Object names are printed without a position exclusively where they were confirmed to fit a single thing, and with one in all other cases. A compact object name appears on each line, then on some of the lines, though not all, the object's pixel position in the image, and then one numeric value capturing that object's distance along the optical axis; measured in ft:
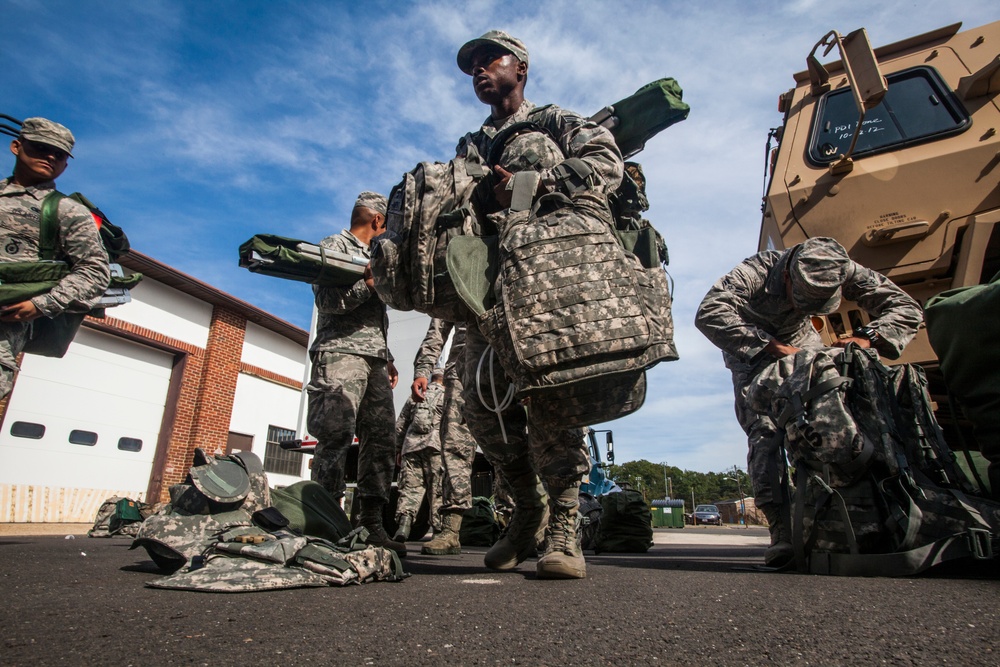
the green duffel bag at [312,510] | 8.25
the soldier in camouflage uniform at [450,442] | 13.14
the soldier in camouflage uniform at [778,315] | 9.62
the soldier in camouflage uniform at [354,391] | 10.57
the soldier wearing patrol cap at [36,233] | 10.06
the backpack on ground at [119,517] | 18.15
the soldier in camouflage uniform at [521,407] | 7.30
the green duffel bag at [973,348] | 6.57
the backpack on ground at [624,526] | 14.49
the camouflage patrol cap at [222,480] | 7.22
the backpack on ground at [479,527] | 16.67
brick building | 32.89
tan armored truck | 11.60
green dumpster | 63.10
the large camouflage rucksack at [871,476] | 6.36
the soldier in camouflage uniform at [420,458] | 15.43
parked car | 108.58
